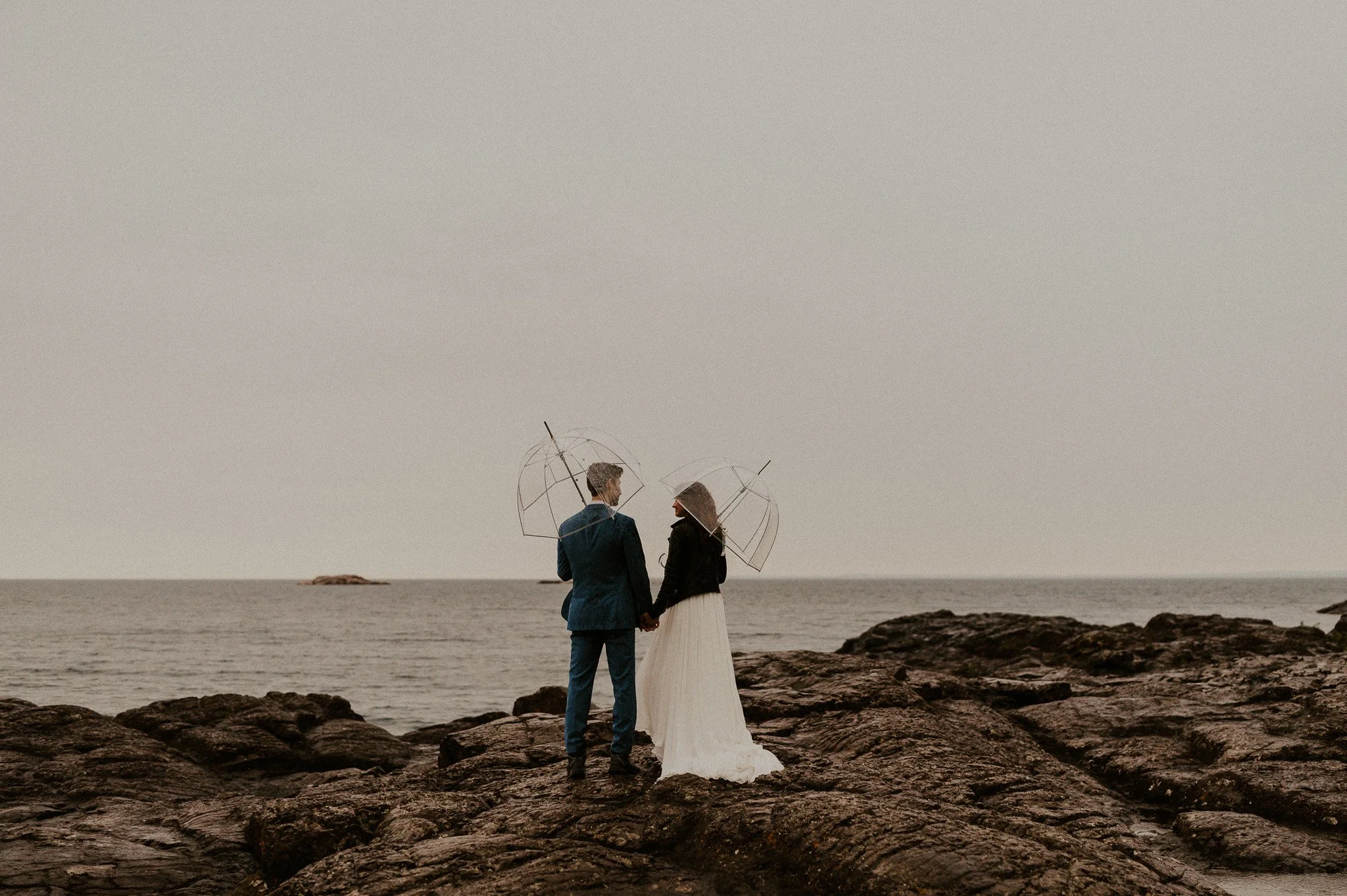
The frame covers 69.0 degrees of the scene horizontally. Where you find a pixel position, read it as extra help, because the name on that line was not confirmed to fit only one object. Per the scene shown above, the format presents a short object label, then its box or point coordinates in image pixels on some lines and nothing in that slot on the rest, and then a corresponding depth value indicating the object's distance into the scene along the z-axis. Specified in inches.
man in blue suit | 379.2
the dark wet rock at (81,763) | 543.8
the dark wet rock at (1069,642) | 959.0
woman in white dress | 371.6
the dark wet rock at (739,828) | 293.1
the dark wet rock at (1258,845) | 386.0
